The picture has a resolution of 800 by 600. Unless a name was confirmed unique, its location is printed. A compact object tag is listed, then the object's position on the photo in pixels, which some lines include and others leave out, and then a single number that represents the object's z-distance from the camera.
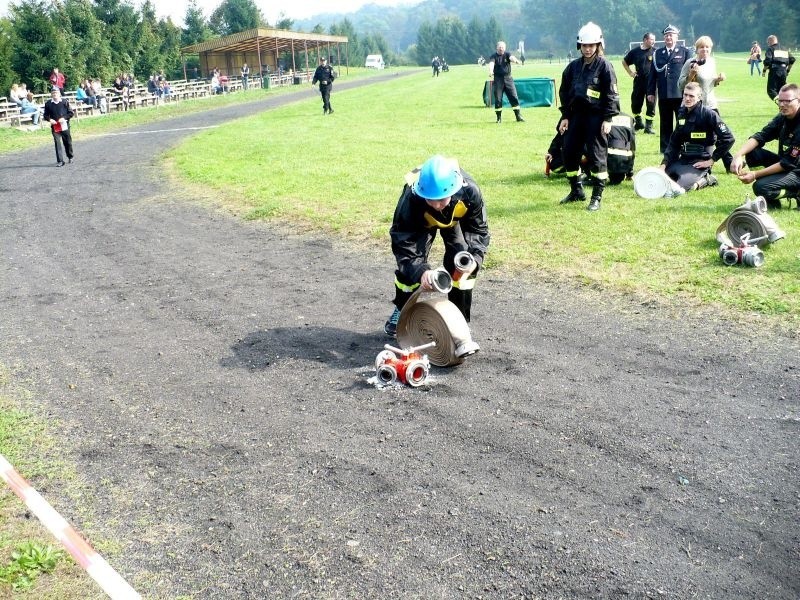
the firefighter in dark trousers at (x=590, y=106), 10.48
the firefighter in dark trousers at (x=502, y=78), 22.44
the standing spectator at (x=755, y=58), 37.96
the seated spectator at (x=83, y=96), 36.88
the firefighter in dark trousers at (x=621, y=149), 12.55
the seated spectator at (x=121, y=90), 40.69
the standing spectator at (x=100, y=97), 38.31
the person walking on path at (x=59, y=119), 19.78
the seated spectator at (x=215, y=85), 54.02
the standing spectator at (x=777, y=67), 21.56
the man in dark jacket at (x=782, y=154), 9.87
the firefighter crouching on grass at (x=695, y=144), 11.57
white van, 113.81
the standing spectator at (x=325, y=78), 30.36
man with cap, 14.29
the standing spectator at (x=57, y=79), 32.46
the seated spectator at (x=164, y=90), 46.16
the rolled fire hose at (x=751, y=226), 8.50
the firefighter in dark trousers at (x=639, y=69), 17.03
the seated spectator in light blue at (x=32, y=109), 32.83
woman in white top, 13.53
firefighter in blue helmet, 5.84
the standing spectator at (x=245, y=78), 57.72
